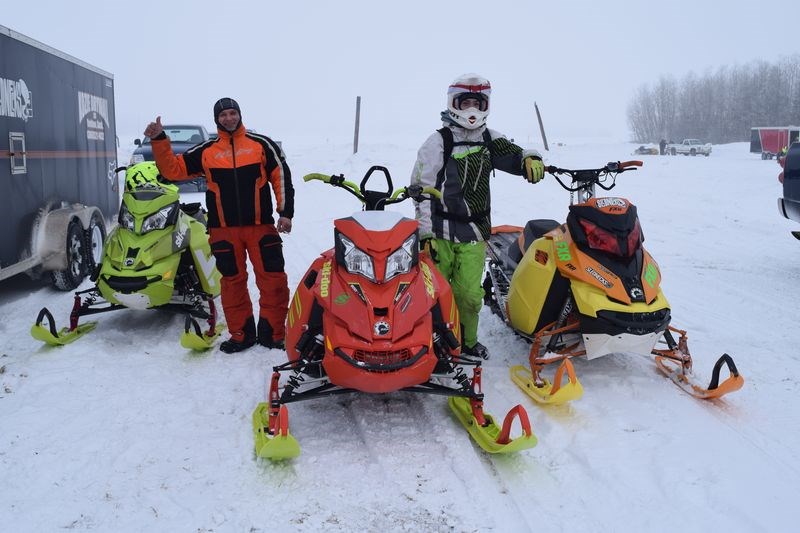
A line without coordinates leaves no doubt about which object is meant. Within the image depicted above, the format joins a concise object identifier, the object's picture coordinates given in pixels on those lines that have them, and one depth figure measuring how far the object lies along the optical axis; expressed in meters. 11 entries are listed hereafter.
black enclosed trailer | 5.96
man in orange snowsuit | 4.94
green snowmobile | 5.16
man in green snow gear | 4.67
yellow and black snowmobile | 4.04
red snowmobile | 3.37
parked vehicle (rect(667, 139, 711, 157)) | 42.94
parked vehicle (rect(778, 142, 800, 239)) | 7.28
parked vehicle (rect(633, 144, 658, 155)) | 42.72
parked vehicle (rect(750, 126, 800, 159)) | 40.79
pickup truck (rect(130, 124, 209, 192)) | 15.65
